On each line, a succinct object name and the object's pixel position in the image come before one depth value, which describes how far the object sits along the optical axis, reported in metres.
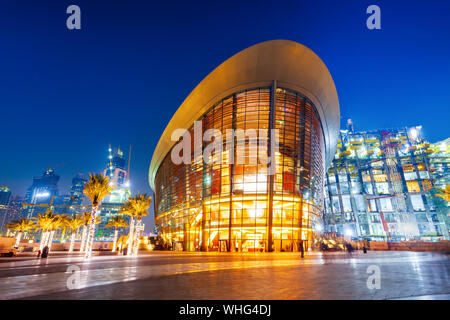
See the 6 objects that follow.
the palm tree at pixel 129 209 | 32.63
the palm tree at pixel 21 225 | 41.28
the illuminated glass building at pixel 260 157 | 35.22
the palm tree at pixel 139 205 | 32.41
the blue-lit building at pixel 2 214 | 179.90
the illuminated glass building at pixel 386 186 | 83.06
